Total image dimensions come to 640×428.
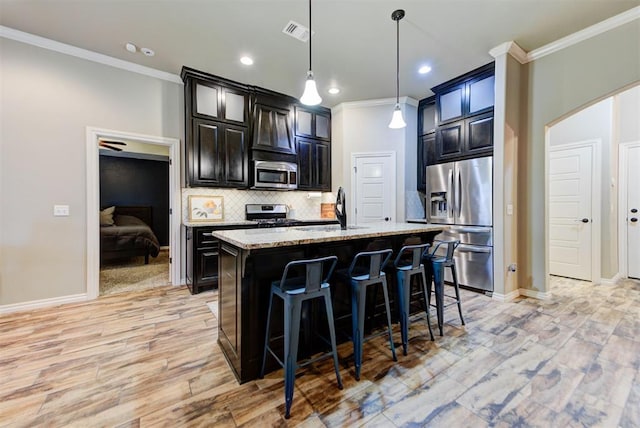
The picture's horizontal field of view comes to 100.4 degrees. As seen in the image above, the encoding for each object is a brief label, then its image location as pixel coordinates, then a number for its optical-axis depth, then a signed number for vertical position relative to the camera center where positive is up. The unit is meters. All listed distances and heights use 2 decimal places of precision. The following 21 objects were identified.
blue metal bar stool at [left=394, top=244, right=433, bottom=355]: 2.18 -0.57
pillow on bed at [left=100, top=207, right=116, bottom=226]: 5.60 -0.09
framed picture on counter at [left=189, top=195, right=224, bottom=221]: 3.99 +0.07
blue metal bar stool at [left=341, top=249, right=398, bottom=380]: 1.87 -0.57
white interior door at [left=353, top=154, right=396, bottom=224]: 4.75 +0.44
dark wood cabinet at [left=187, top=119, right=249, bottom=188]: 3.77 +0.85
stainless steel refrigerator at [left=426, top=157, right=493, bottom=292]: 3.50 -0.02
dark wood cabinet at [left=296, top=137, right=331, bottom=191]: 4.84 +0.89
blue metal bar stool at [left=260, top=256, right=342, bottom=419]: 1.57 -0.57
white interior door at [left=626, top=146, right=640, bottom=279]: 4.16 +0.00
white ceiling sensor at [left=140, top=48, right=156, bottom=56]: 3.23 +1.98
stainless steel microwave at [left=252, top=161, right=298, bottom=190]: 4.28 +0.62
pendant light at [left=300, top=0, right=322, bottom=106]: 2.35 +1.05
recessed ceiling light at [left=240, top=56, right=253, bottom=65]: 3.43 +1.99
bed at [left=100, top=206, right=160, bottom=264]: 4.94 -0.50
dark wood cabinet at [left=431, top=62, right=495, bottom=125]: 3.59 +1.69
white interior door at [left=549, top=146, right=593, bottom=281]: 4.12 -0.02
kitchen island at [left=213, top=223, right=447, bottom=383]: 1.82 -0.50
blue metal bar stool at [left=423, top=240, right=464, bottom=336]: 2.52 -0.58
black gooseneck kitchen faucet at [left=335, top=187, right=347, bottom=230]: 2.54 +0.02
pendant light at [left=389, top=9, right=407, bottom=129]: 2.73 +1.08
